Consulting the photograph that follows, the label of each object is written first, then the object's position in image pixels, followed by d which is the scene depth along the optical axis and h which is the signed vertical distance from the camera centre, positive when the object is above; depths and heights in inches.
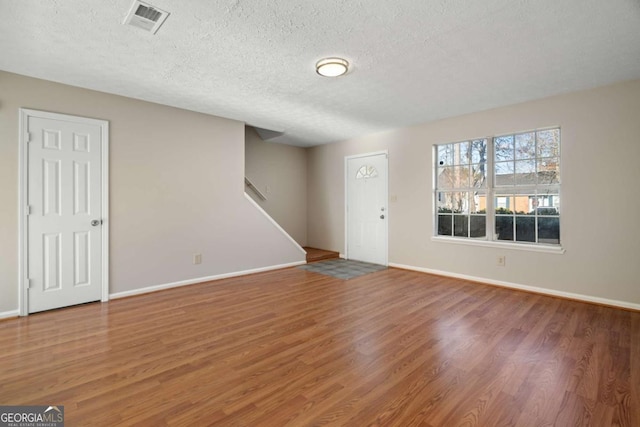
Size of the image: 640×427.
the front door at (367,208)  217.5 +5.8
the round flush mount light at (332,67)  109.1 +56.6
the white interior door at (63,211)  123.0 +3.0
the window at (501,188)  151.5 +15.1
